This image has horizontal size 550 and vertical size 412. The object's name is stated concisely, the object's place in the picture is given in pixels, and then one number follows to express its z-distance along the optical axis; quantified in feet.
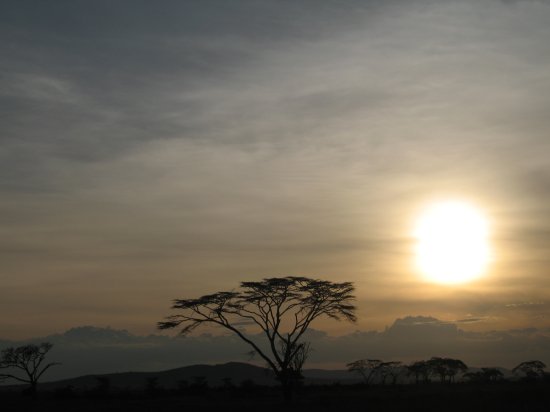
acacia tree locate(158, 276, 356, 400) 173.06
